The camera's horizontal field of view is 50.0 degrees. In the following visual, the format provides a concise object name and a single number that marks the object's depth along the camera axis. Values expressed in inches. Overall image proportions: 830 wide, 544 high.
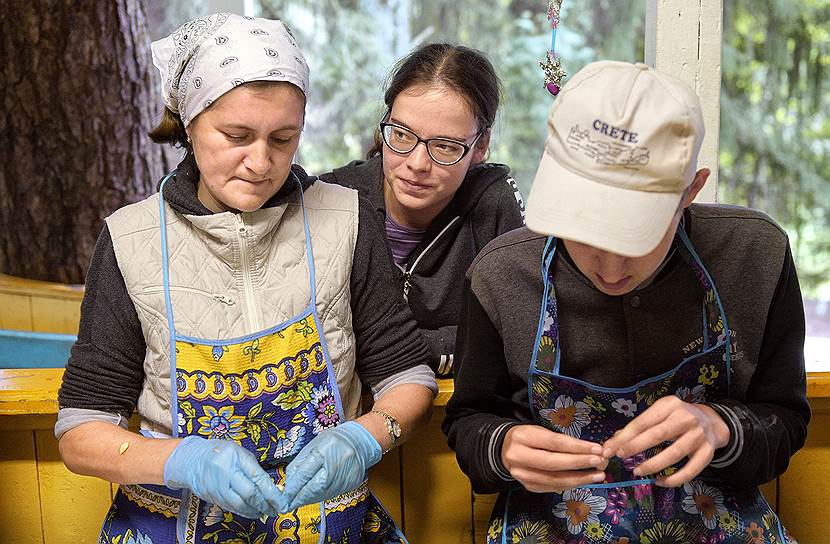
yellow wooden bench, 63.6
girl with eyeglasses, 66.7
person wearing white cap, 51.6
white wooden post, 68.9
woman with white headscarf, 52.1
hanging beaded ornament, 66.4
